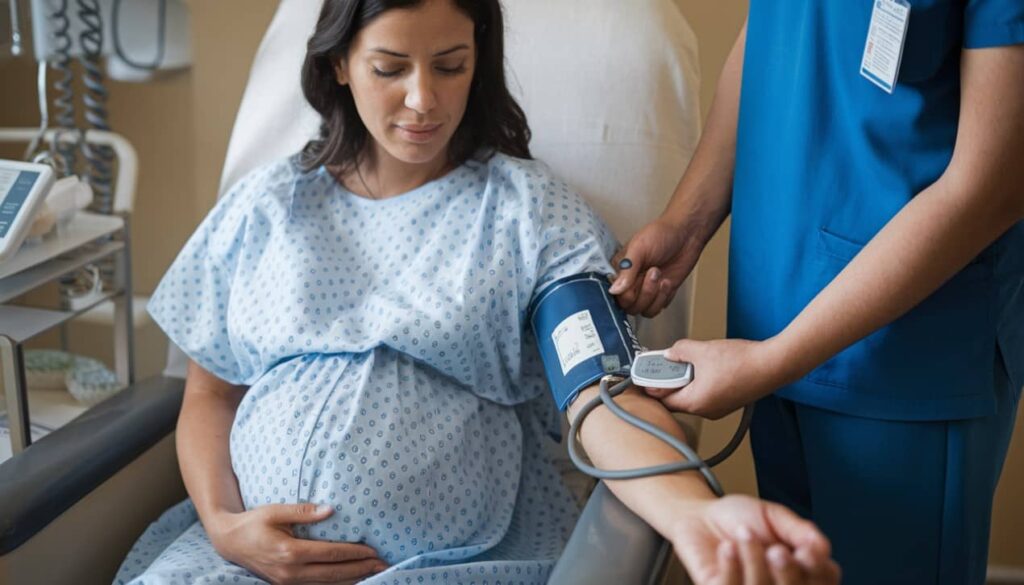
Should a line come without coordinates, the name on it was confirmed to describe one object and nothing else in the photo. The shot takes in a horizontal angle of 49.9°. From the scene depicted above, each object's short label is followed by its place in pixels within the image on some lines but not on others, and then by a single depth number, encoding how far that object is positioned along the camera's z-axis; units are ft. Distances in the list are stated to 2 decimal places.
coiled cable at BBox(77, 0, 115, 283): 6.94
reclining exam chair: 4.83
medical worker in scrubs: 3.62
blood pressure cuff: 4.35
